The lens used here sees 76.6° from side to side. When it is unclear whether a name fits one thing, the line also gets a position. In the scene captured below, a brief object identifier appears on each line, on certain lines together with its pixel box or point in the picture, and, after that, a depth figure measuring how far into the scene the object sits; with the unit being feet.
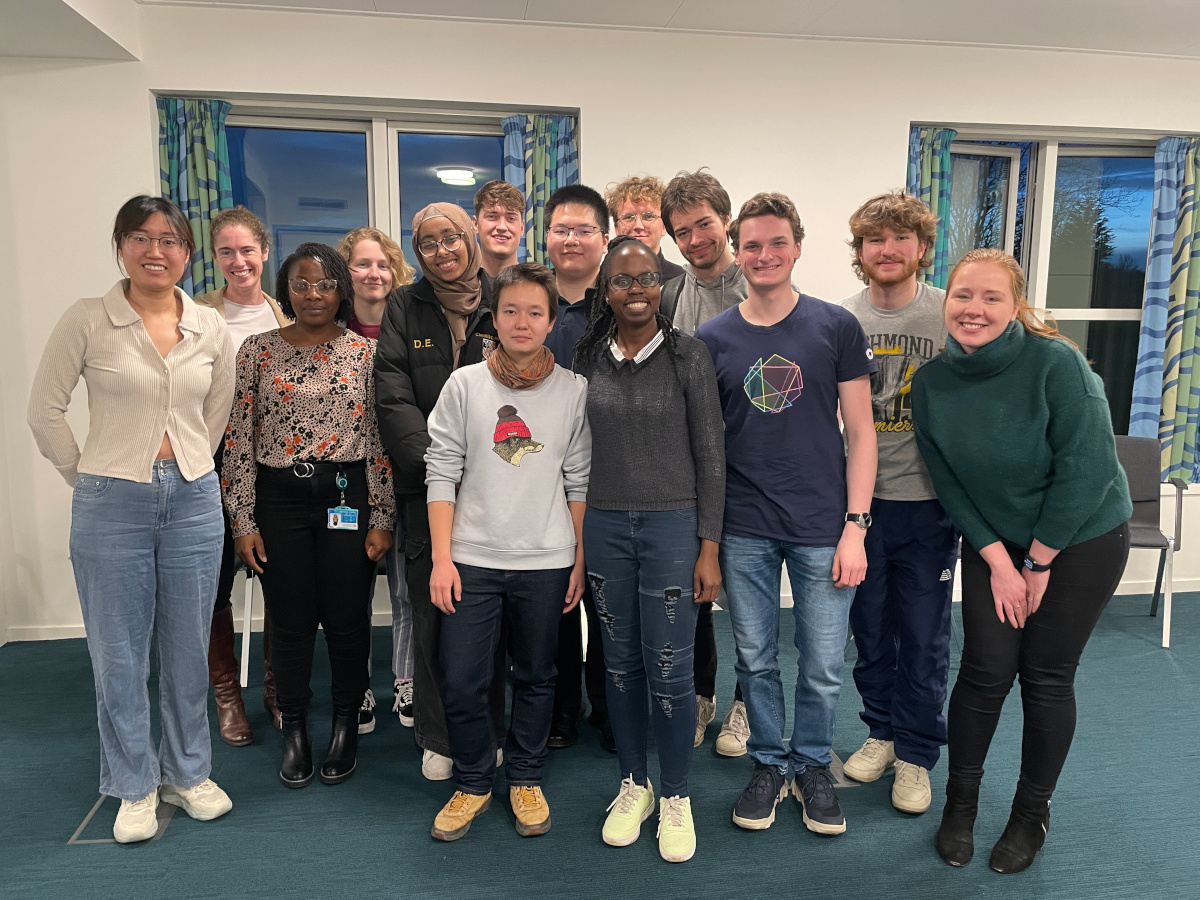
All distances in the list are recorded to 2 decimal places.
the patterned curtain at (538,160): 12.35
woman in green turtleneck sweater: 6.00
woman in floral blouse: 7.17
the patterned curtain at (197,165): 11.57
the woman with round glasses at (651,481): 6.18
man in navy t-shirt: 6.37
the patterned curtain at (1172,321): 13.70
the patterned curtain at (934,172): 13.26
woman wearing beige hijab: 7.22
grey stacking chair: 12.04
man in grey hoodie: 7.46
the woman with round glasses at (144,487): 6.55
